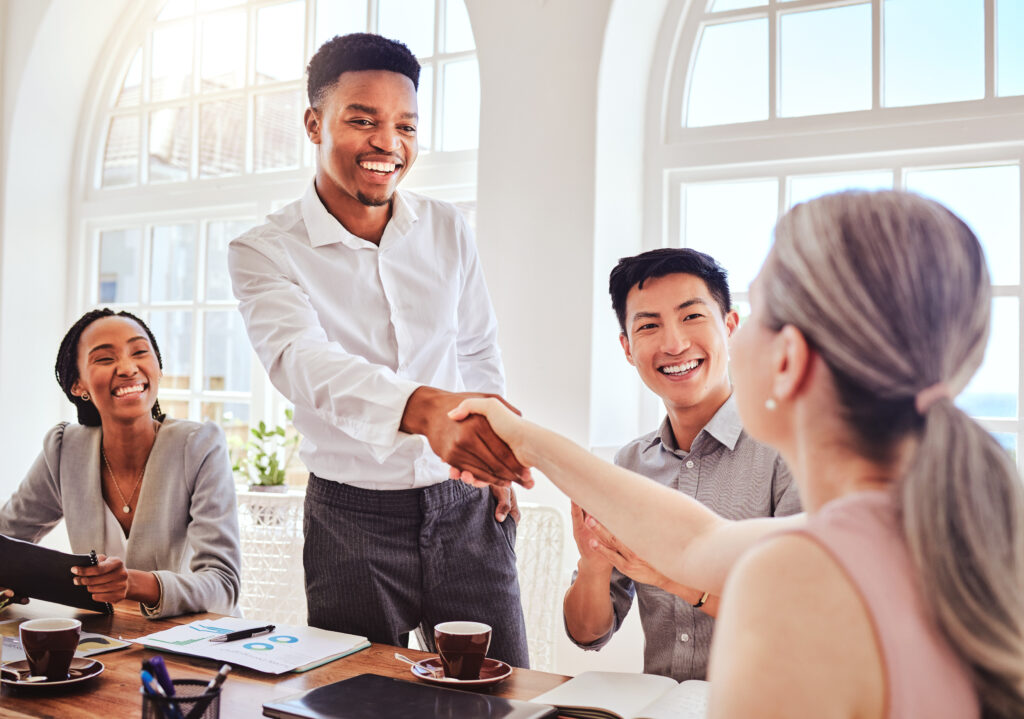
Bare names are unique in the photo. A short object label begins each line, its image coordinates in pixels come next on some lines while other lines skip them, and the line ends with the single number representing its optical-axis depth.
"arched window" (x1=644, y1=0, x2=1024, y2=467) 2.72
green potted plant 3.55
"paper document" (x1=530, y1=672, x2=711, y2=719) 1.21
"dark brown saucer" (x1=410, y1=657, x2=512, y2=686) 1.33
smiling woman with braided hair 2.14
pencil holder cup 1.03
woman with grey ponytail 0.58
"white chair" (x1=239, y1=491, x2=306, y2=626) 2.93
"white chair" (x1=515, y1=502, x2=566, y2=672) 2.57
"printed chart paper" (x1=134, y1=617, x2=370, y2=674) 1.43
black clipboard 1.76
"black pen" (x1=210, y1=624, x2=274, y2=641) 1.56
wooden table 1.26
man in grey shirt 1.73
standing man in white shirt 1.75
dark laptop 1.16
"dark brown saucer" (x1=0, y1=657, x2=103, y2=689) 1.33
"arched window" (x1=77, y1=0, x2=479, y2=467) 4.03
